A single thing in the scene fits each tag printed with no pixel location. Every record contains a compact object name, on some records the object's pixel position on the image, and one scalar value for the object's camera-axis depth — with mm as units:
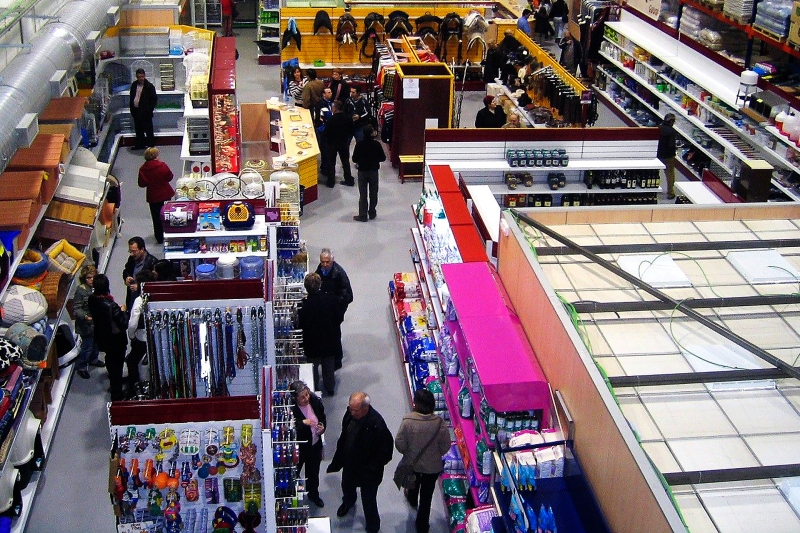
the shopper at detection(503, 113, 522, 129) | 13328
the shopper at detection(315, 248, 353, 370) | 8977
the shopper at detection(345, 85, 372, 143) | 14078
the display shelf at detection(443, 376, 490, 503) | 6859
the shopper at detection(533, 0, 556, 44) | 21266
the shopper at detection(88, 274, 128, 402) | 8492
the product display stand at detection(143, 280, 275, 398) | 7254
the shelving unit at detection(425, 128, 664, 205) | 11305
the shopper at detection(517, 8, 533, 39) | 19297
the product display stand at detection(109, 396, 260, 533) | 5898
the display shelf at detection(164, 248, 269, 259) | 8875
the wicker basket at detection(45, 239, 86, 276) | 9492
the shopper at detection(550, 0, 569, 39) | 21203
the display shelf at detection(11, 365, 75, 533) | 7336
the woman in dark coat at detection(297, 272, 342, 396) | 8383
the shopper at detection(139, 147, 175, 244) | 11344
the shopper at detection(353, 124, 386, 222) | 11981
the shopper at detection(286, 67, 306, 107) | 15742
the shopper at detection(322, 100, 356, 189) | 13344
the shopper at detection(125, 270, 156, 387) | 8375
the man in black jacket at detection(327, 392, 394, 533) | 6922
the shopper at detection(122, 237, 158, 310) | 9164
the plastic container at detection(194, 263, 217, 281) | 8648
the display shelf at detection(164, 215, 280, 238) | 8914
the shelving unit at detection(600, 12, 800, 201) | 12859
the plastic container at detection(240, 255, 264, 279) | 8734
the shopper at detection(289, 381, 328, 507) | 7066
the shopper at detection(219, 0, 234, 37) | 20703
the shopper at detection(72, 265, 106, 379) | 8852
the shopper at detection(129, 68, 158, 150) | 14023
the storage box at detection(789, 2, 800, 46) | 11430
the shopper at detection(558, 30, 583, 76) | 17859
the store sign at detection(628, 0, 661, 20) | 16109
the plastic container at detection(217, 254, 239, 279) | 8664
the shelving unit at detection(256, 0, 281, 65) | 19688
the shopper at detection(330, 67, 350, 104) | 14781
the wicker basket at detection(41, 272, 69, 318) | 8938
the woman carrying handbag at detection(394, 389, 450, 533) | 6879
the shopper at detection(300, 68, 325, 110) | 14579
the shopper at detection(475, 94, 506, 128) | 13609
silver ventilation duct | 8344
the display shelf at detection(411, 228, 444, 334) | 8859
